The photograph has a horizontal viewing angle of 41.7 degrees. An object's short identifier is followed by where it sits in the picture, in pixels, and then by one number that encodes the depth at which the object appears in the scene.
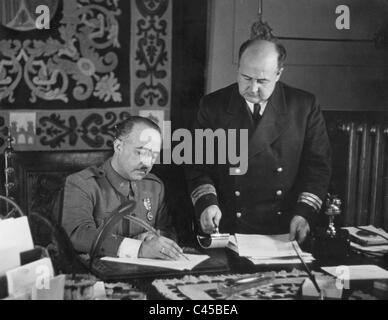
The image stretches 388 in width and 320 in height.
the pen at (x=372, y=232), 1.63
